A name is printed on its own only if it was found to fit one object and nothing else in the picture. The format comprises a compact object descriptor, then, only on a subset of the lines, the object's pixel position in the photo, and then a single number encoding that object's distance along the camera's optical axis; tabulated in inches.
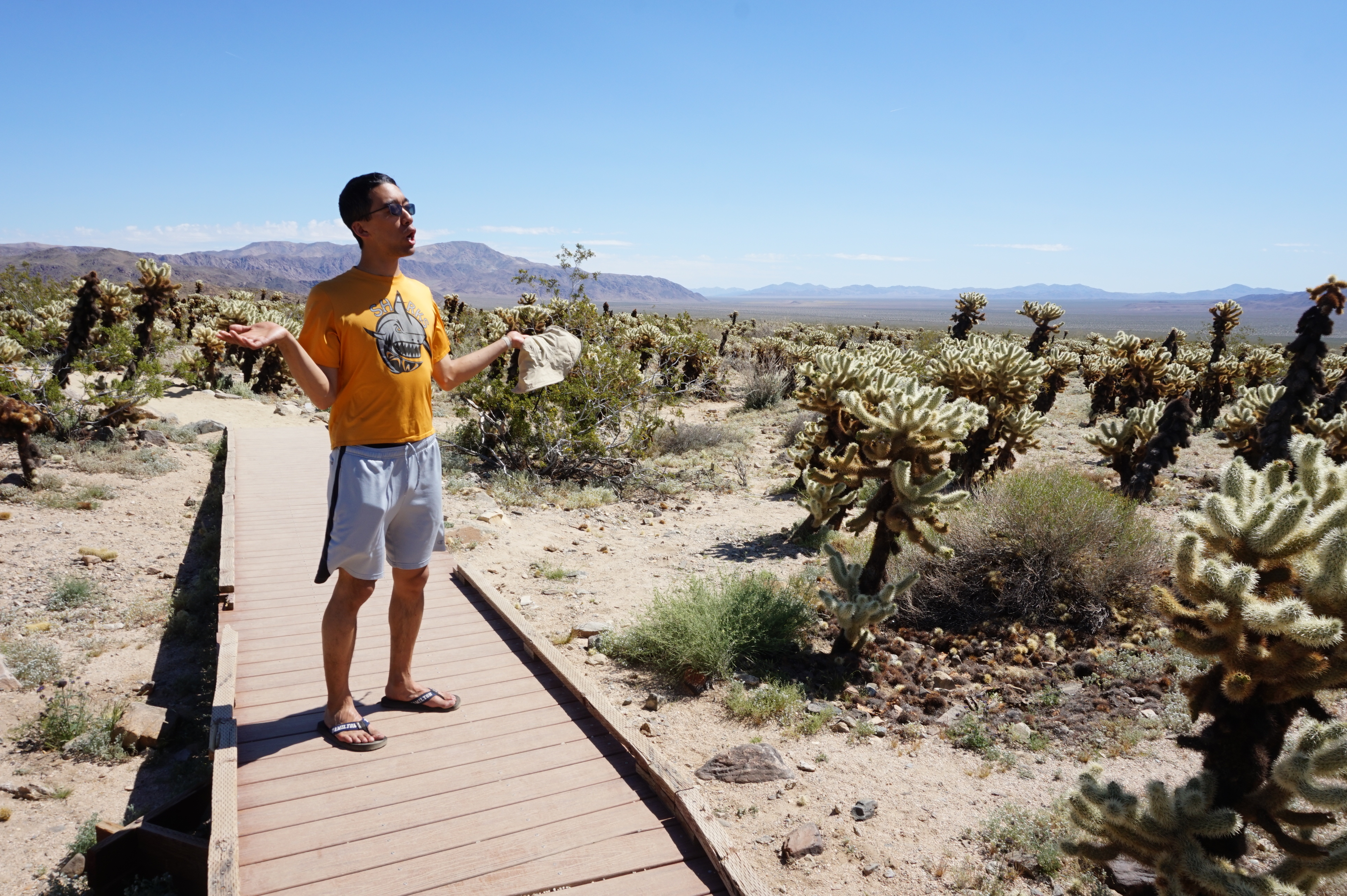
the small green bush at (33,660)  200.7
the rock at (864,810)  152.7
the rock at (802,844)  140.3
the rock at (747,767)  165.8
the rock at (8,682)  193.8
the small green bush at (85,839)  141.6
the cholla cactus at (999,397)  404.8
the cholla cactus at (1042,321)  774.5
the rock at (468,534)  307.6
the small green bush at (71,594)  242.7
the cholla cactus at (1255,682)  97.5
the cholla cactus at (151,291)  573.6
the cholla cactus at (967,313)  777.6
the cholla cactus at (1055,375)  667.4
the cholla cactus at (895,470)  212.5
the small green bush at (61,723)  176.2
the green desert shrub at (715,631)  211.5
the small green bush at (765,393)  794.8
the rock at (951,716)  195.8
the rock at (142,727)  179.2
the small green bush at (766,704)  192.4
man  118.2
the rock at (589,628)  235.6
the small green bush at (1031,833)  136.7
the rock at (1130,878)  123.4
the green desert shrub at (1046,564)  245.9
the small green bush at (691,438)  569.6
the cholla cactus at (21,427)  319.0
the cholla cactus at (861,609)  210.7
